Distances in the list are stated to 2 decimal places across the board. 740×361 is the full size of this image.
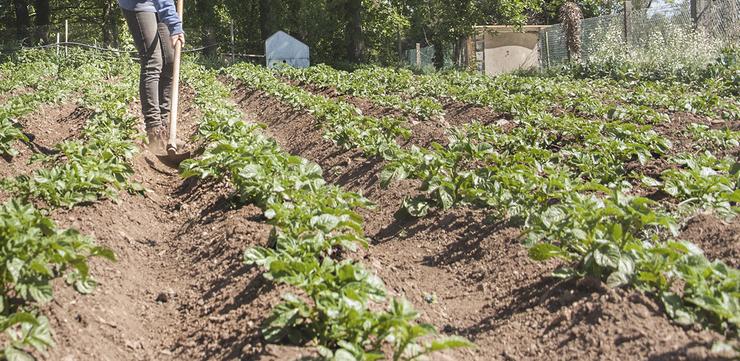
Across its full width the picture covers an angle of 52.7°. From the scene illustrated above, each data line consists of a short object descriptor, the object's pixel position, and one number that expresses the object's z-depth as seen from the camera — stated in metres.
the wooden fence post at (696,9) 18.76
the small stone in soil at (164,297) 3.93
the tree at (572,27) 24.31
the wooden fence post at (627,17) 21.08
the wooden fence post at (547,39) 24.64
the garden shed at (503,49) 31.08
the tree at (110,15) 37.19
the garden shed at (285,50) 28.06
